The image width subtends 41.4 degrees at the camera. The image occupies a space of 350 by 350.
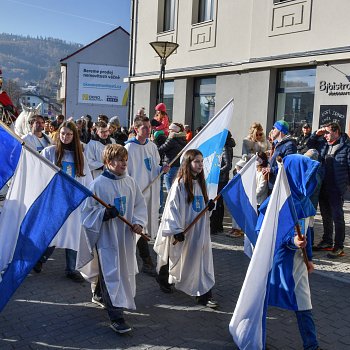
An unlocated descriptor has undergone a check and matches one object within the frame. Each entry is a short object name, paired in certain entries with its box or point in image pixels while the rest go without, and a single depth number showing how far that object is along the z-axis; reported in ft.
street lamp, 37.55
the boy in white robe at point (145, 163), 21.40
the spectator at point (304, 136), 33.77
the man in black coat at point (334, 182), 23.71
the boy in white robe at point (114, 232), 14.49
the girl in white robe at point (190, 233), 16.69
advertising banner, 143.84
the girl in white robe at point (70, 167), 19.10
